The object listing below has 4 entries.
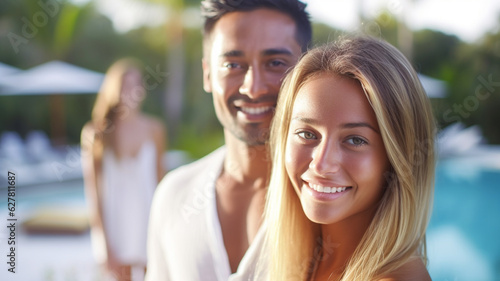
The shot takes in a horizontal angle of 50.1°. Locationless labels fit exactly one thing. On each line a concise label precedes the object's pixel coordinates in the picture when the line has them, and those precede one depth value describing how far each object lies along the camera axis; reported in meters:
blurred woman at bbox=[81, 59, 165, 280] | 2.28
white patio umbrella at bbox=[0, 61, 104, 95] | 8.27
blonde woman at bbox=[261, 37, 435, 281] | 0.85
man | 1.04
